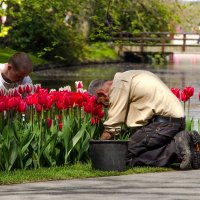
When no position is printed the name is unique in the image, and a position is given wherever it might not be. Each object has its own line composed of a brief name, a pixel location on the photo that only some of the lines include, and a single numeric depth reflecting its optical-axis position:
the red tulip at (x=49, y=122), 19.08
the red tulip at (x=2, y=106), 18.12
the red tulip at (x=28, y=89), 19.98
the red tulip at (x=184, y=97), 21.12
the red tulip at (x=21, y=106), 18.39
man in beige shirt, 19.53
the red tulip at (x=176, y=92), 21.48
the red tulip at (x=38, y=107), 18.86
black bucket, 18.67
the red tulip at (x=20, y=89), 19.94
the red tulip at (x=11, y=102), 18.25
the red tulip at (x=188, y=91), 21.08
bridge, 133.12
